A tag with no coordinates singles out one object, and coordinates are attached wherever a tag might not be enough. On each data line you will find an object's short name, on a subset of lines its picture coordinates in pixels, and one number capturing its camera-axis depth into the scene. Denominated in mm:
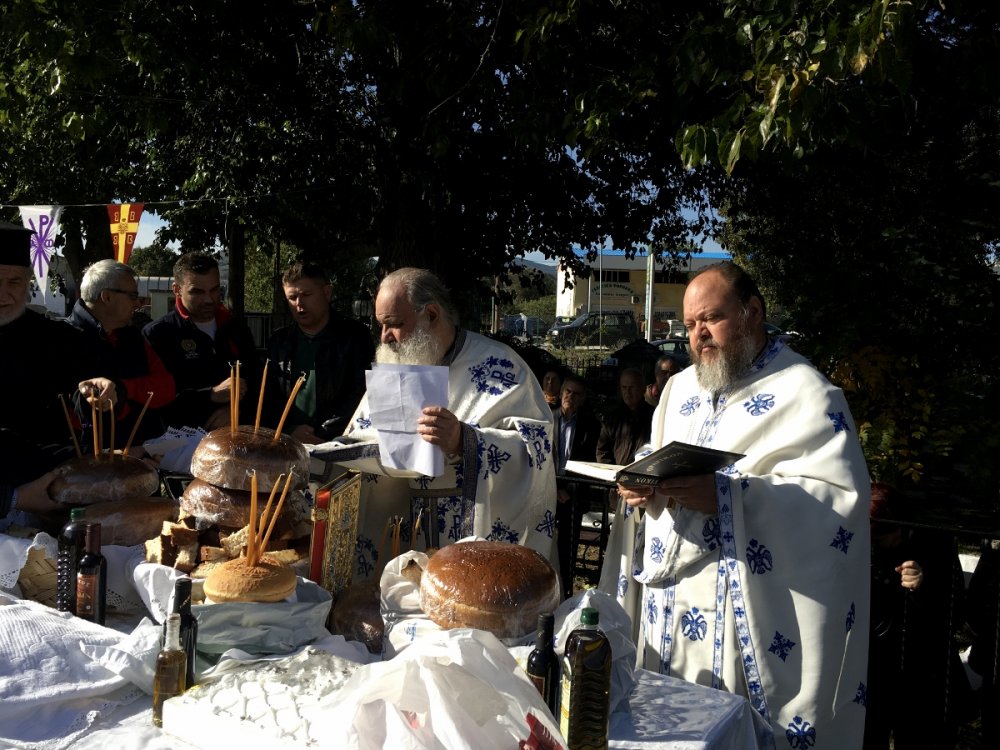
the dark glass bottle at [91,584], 2479
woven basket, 2625
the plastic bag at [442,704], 1699
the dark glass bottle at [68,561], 2535
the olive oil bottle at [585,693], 1925
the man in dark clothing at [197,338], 4988
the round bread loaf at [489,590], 2203
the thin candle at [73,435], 2996
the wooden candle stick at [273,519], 2354
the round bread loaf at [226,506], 2691
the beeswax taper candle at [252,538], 2330
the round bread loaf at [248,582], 2289
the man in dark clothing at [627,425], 7375
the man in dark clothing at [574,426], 8109
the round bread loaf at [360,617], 2484
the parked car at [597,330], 27812
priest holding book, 2869
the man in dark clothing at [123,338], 4125
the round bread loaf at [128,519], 2760
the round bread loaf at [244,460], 2701
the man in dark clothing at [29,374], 3047
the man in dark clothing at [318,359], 4840
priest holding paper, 3307
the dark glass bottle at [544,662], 1909
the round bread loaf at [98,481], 2871
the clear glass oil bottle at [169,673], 2057
